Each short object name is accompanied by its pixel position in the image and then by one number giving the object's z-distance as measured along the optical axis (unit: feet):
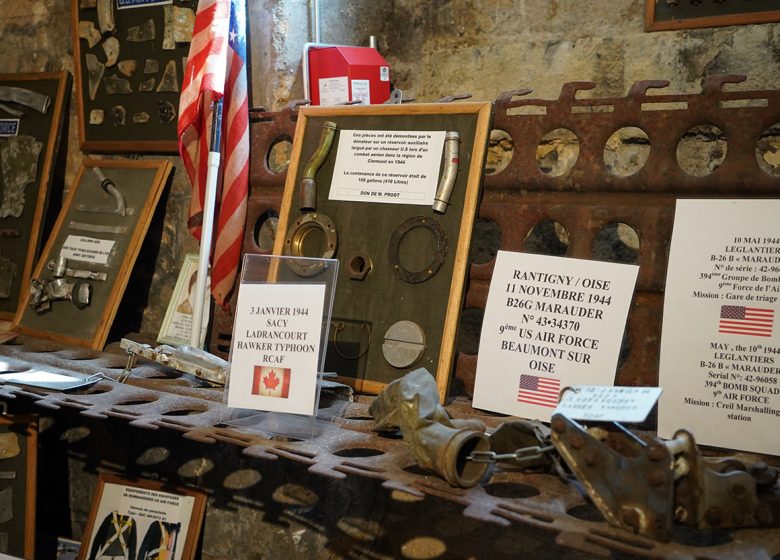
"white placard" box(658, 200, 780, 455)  5.01
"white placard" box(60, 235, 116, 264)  7.95
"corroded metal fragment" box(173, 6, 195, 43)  8.07
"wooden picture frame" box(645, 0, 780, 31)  6.78
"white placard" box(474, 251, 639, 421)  5.42
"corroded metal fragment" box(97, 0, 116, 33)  8.47
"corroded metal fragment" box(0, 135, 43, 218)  8.92
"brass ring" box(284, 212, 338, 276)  6.37
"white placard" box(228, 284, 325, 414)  5.17
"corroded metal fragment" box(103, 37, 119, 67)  8.50
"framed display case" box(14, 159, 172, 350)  7.75
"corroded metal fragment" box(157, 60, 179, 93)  8.19
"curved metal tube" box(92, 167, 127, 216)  8.07
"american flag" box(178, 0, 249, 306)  7.13
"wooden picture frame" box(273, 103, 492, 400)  5.90
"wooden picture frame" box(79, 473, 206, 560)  7.40
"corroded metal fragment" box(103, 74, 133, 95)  8.49
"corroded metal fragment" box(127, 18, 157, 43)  8.27
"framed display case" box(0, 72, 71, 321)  8.76
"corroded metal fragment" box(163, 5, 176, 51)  8.16
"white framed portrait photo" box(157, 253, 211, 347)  7.91
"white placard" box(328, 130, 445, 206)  6.13
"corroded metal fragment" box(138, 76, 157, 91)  8.32
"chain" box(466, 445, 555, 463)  4.34
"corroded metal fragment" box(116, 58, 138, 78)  8.42
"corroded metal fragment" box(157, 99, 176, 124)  8.23
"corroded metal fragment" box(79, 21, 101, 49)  8.59
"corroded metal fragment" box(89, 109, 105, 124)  8.68
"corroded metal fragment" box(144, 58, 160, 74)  8.29
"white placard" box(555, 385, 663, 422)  3.96
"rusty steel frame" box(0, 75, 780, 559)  4.55
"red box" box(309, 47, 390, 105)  7.86
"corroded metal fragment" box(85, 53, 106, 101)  8.64
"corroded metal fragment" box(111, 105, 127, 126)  8.51
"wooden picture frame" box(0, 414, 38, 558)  7.41
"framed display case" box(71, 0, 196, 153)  8.20
